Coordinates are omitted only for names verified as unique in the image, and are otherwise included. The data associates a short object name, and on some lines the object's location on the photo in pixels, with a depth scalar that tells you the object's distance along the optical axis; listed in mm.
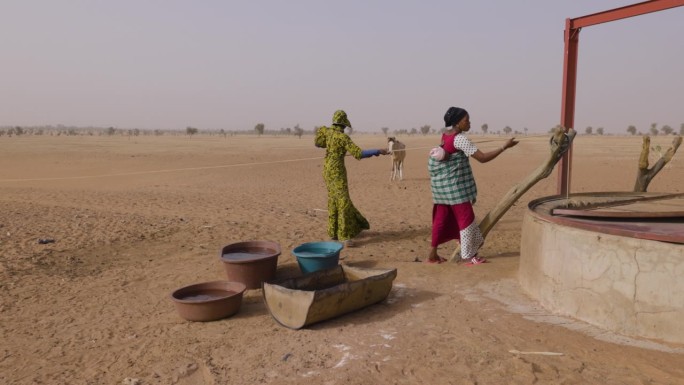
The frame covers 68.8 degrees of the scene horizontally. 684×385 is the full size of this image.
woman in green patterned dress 6543
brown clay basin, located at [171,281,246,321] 4270
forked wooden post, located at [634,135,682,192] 6176
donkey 15588
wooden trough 3826
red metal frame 5488
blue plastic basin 5195
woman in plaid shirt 5070
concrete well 3455
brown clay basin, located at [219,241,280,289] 5098
